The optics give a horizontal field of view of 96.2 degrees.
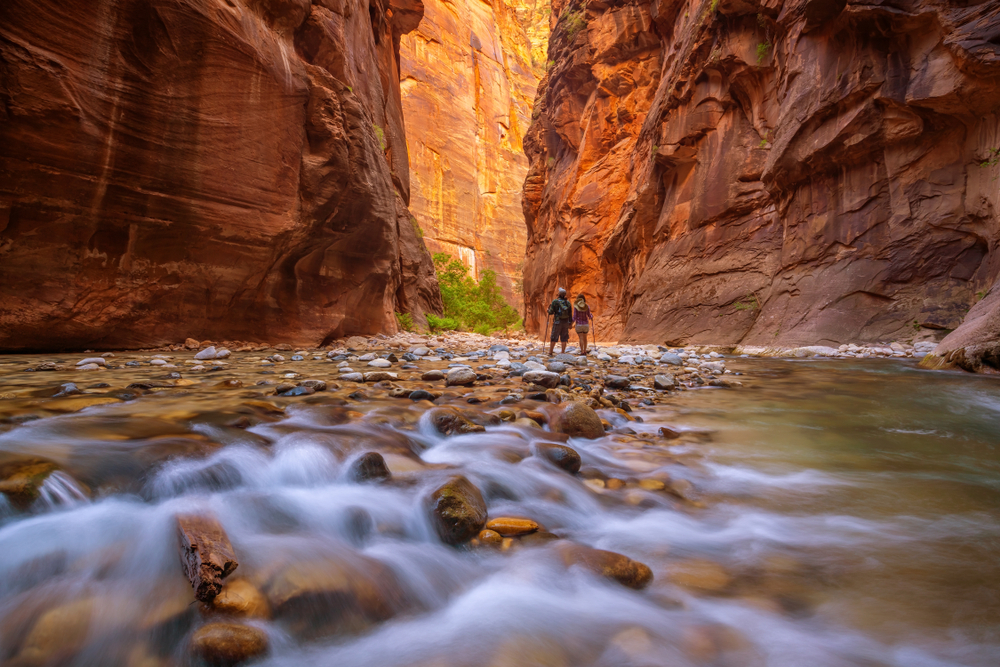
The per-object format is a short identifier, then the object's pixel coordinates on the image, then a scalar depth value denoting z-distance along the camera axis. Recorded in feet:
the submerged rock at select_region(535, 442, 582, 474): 7.52
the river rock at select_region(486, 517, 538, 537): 5.55
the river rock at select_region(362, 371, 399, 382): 13.98
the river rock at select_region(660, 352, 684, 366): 23.37
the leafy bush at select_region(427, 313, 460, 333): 57.41
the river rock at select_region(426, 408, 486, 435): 8.74
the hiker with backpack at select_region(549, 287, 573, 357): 29.63
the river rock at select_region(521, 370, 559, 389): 14.21
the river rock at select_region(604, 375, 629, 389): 15.53
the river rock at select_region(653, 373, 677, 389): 15.85
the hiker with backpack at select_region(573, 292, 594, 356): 31.23
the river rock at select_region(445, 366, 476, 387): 14.19
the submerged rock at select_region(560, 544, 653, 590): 4.66
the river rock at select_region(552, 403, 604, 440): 9.53
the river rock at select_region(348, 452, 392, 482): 6.42
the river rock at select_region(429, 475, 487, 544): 5.37
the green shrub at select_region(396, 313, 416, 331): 46.85
